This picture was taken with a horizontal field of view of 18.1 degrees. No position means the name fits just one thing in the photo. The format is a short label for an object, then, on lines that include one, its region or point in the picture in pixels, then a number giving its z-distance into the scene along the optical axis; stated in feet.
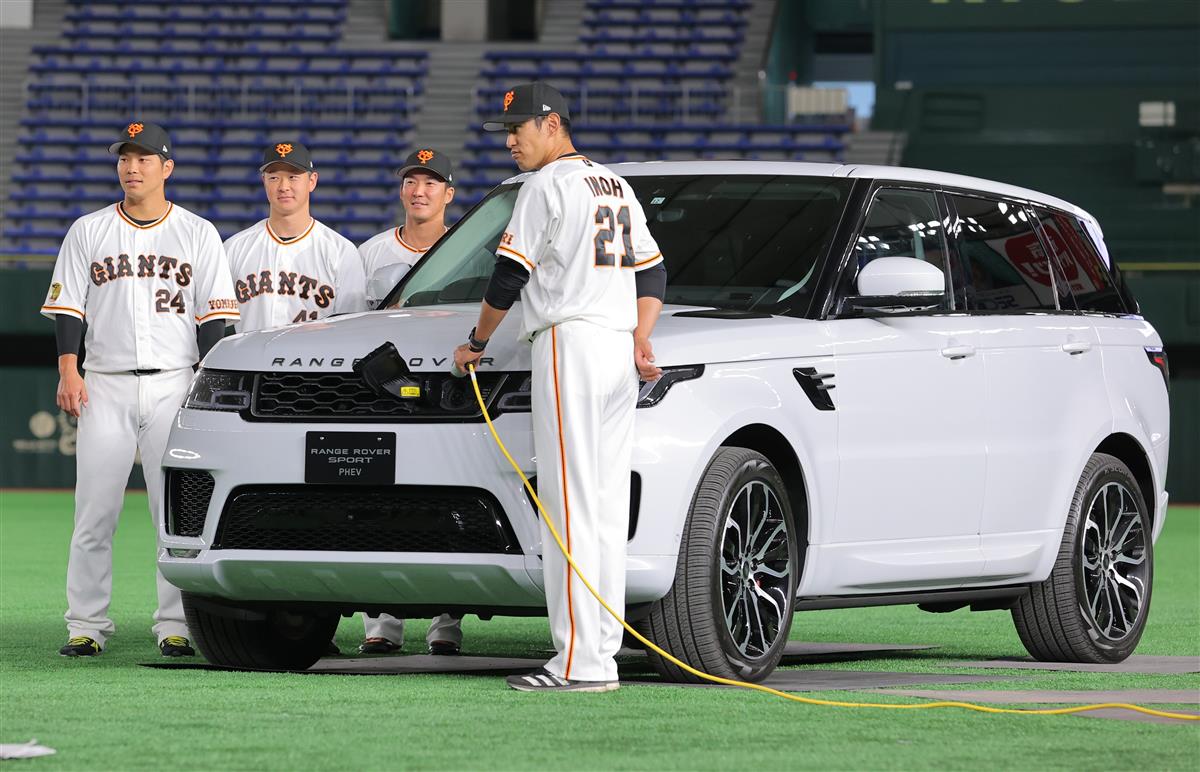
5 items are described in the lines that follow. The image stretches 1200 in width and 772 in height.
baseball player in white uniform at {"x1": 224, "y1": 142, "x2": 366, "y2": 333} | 58.48
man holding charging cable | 39.82
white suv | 40.99
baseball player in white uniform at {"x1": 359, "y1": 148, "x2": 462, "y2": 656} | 61.26
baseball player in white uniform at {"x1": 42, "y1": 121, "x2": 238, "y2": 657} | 54.13
